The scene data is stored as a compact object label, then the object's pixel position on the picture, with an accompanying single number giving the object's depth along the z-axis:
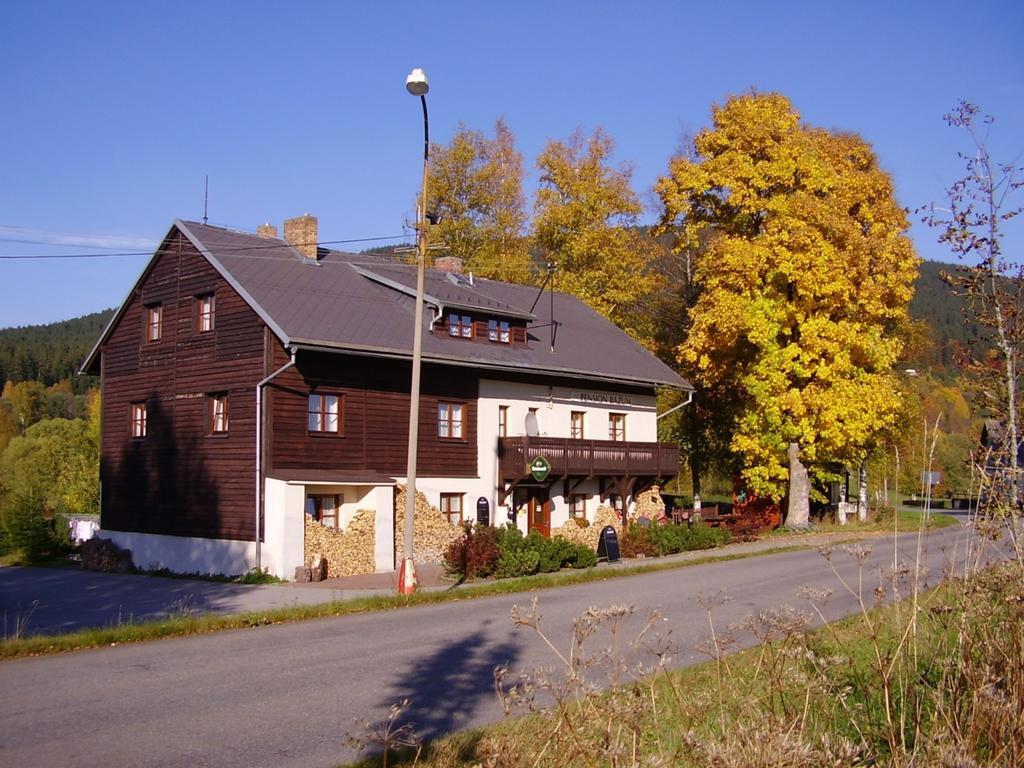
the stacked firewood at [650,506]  34.91
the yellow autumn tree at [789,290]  34.25
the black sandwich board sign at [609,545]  26.20
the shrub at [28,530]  32.53
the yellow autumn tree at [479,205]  47.38
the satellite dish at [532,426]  30.19
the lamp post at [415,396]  19.30
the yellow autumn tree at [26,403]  105.32
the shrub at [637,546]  27.70
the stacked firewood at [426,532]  26.39
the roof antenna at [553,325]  33.89
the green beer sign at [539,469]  29.27
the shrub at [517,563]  22.55
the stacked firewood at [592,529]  31.77
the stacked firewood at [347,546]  24.05
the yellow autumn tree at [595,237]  45.16
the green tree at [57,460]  54.78
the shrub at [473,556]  22.33
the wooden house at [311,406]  24.67
